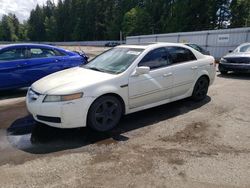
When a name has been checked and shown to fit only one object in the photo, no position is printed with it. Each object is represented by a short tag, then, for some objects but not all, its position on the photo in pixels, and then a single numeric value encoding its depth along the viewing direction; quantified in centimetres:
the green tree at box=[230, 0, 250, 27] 3735
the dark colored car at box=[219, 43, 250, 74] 718
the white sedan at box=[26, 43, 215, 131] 309
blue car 524
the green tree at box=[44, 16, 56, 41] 7496
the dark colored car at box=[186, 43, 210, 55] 1031
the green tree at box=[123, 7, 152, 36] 5048
